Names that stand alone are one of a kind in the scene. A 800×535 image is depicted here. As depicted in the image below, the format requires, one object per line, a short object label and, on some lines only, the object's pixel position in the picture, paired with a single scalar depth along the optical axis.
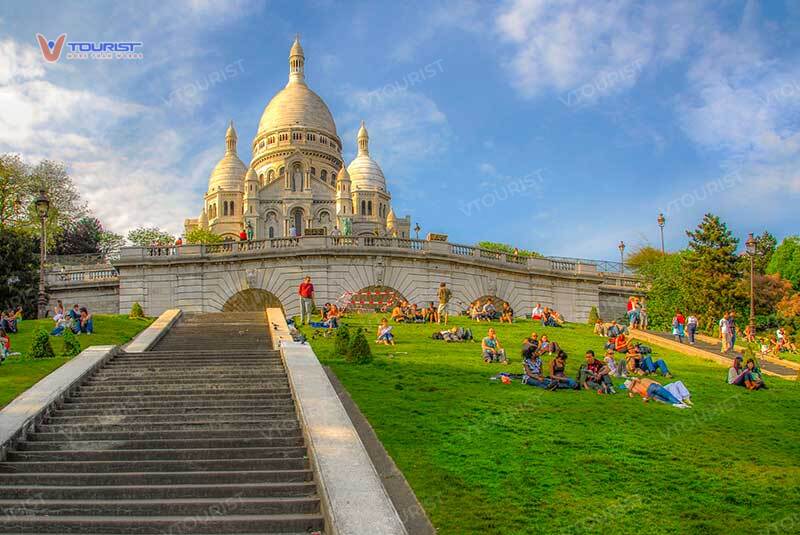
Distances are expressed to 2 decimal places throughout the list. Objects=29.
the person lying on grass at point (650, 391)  17.02
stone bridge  36.34
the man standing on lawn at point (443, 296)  29.78
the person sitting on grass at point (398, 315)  30.96
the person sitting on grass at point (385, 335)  24.34
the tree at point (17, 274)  42.06
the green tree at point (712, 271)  42.31
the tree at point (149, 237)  85.62
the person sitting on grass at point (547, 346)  22.36
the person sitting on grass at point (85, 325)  26.11
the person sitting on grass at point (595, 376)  17.92
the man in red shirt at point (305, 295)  29.65
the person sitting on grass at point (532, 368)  18.02
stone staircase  10.53
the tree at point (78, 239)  66.12
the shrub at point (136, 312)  33.44
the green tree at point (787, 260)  63.62
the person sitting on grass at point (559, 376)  17.89
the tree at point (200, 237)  85.44
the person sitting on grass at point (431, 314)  31.59
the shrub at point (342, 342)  21.17
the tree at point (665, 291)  43.06
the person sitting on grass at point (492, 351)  21.23
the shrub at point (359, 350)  20.31
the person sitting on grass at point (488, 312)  33.62
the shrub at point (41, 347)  20.39
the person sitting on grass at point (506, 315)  33.41
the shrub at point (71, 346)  20.83
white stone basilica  107.75
